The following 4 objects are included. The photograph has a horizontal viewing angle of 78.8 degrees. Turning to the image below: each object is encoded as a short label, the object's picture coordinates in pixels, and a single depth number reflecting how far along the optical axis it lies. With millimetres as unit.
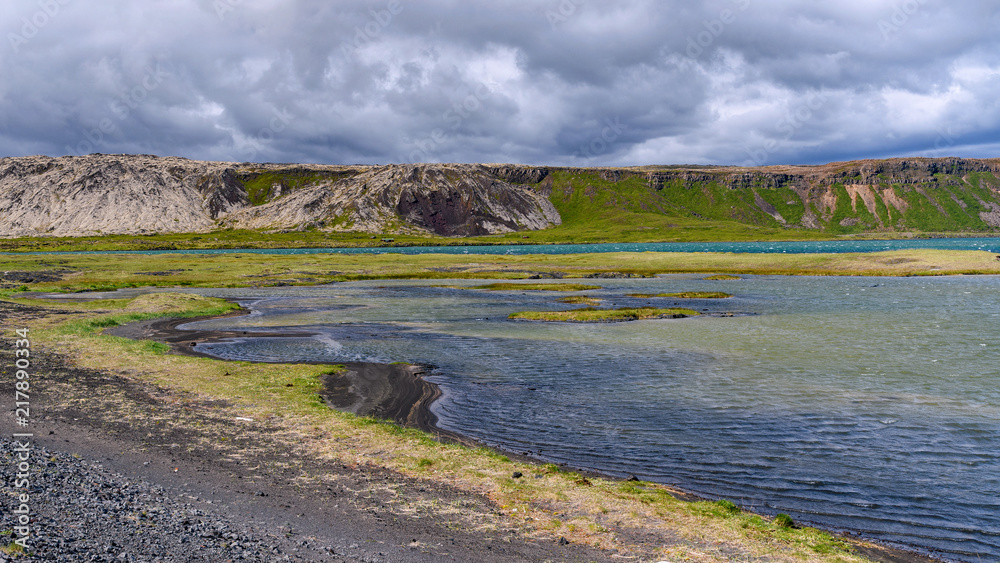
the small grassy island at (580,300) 72456
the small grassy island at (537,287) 93825
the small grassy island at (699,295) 76750
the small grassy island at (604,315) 56250
